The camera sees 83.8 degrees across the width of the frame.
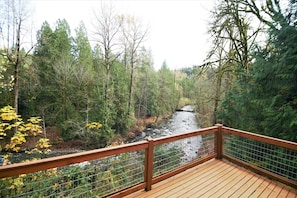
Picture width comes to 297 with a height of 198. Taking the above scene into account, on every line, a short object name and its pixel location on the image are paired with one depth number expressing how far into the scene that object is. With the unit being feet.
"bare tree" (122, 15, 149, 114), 40.81
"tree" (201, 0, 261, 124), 19.44
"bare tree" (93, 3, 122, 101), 34.83
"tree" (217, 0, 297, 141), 11.19
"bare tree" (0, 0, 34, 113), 23.68
